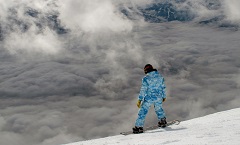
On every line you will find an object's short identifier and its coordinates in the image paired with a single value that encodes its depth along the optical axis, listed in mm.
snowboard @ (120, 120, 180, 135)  9353
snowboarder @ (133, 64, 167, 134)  8984
